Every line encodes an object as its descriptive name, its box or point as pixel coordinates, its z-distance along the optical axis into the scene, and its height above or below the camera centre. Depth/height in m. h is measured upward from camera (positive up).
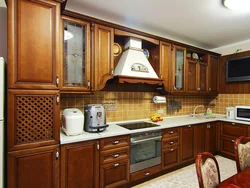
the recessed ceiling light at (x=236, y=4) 1.88 +1.10
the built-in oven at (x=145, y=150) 2.23 -0.87
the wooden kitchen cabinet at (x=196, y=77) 3.29 +0.35
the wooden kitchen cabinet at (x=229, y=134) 2.98 -0.83
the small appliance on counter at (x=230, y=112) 3.32 -0.42
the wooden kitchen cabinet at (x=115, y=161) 1.99 -0.91
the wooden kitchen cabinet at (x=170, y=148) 2.55 -0.93
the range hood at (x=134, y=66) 2.38 +0.43
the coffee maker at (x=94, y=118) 2.03 -0.34
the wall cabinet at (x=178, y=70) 2.99 +0.46
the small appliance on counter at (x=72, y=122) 1.84 -0.36
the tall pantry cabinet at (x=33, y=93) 1.48 +0.00
